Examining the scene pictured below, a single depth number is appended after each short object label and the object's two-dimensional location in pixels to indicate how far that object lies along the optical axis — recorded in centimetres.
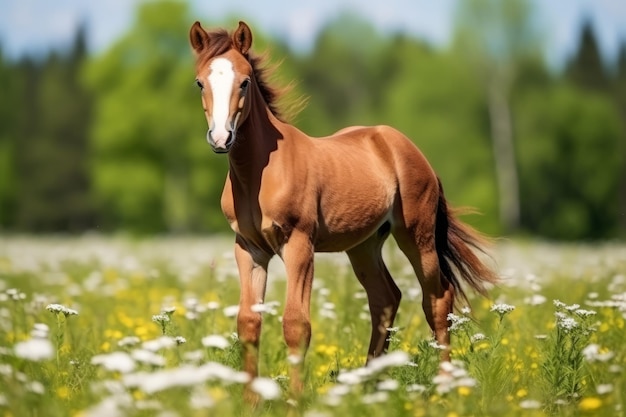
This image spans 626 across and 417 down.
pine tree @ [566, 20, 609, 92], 9950
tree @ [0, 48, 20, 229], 9206
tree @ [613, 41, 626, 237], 8912
